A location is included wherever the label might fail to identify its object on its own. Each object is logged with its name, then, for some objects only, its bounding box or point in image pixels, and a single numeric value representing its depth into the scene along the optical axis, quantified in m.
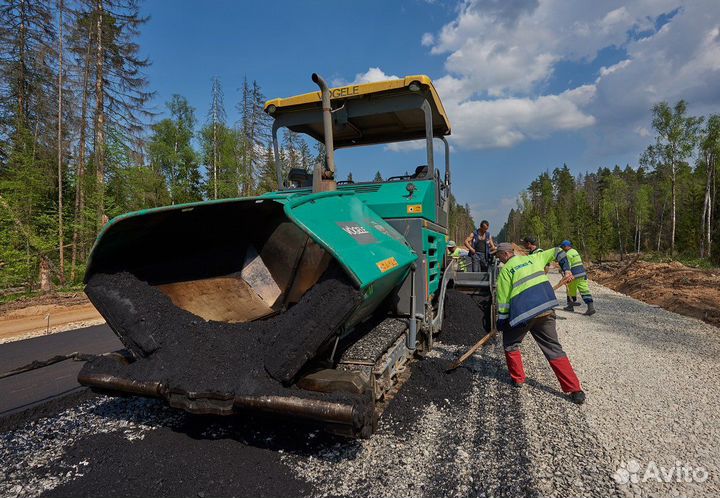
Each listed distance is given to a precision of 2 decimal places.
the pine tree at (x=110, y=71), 15.35
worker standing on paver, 6.97
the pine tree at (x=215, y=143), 23.30
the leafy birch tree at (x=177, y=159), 23.14
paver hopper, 2.20
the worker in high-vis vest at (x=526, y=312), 3.75
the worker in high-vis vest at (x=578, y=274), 8.14
